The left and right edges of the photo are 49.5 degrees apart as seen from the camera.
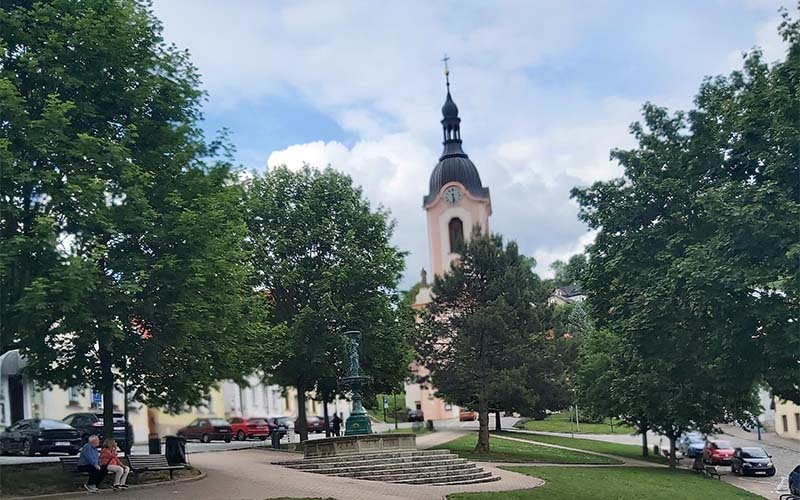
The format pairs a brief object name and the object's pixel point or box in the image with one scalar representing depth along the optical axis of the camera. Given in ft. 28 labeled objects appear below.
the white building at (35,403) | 68.23
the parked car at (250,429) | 115.41
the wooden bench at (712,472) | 112.16
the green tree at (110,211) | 50.11
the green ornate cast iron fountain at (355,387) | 88.28
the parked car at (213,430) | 90.07
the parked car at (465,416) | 200.95
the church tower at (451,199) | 225.56
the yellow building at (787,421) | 194.18
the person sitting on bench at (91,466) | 56.85
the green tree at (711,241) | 51.42
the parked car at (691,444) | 146.25
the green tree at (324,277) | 110.42
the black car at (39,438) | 87.81
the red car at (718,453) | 132.26
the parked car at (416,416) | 221.46
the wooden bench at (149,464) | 63.36
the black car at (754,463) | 116.47
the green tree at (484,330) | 110.73
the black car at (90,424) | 84.33
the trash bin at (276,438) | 113.39
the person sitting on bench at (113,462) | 57.36
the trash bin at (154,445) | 67.51
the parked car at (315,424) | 166.20
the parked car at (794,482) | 77.75
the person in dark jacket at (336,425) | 139.33
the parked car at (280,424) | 123.12
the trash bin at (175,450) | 64.76
